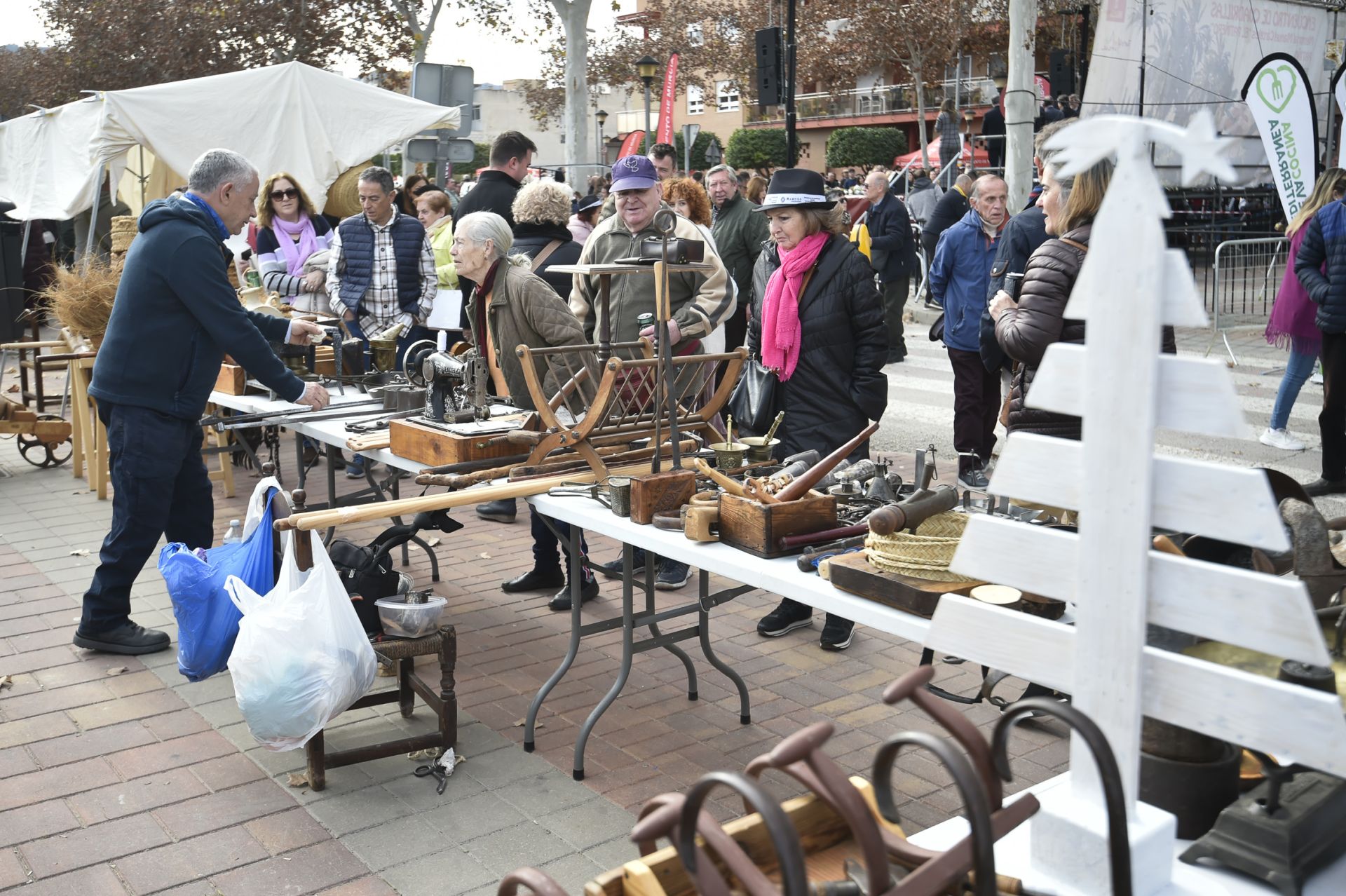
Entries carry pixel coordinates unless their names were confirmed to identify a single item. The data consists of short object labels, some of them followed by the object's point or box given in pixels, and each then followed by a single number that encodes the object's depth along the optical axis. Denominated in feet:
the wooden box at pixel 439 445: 13.52
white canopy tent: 31.53
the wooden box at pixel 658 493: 11.30
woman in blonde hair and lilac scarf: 25.23
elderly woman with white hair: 16.31
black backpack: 13.06
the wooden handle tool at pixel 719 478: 10.66
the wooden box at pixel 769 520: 10.05
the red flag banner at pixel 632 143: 57.93
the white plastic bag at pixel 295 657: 11.22
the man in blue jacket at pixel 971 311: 22.58
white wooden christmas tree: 4.60
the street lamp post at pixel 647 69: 76.43
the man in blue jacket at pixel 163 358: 14.93
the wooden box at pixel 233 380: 20.08
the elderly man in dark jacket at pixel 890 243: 36.24
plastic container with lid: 12.74
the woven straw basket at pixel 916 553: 8.62
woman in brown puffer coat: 11.44
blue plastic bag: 12.53
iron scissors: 12.25
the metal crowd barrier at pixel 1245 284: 44.09
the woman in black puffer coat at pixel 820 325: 14.83
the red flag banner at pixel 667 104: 58.03
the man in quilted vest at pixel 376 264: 23.65
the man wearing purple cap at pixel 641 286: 17.08
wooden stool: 12.01
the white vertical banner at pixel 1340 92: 32.50
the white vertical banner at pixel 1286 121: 31.55
